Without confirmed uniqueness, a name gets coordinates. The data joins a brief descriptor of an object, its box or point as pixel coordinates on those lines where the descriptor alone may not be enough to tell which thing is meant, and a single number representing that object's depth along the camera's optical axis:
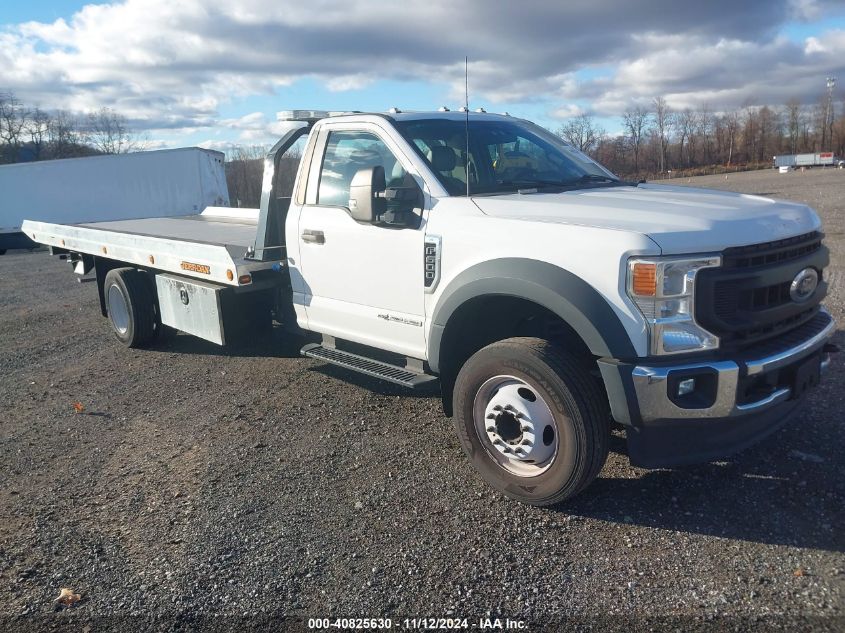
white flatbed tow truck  3.30
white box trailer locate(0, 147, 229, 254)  22.72
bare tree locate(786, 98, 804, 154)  95.06
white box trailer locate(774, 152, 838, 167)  72.31
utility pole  95.82
